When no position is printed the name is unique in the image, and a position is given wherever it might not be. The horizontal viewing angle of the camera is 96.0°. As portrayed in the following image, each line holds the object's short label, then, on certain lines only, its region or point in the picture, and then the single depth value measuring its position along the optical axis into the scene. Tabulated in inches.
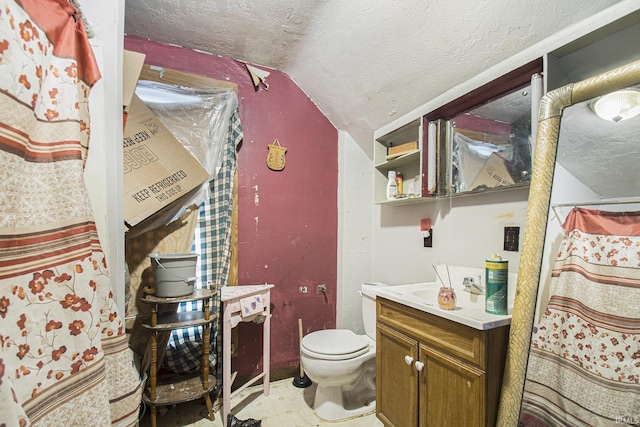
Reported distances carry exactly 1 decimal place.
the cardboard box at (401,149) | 72.6
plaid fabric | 76.6
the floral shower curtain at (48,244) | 19.5
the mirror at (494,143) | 51.2
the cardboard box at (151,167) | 59.2
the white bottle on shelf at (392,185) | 81.6
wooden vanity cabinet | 43.8
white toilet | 66.7
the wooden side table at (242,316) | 68.0
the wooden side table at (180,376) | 62.8
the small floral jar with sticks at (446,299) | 52.4
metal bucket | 64.1
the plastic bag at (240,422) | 63.9
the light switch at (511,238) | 53.9
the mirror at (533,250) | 41.8
